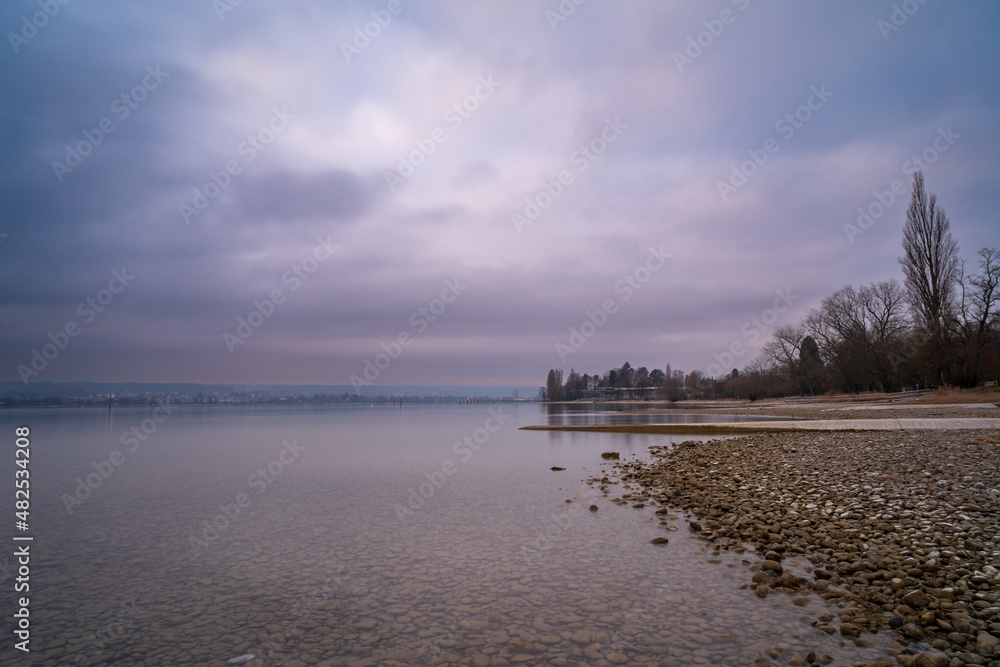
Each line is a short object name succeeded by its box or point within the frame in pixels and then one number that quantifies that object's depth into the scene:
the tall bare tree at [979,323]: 45.62
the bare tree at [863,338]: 66.31
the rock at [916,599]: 5.78
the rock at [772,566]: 7.45
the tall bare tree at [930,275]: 47.47
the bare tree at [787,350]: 92.19
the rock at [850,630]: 5.44
